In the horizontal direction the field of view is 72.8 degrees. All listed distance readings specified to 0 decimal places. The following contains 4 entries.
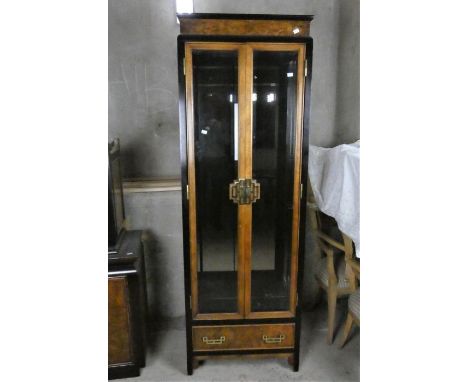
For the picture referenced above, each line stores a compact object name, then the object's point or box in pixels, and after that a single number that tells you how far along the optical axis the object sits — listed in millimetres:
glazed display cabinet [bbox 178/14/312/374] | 1167
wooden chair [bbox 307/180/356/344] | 1435
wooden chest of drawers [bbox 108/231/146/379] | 1305
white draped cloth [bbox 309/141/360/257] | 1286
